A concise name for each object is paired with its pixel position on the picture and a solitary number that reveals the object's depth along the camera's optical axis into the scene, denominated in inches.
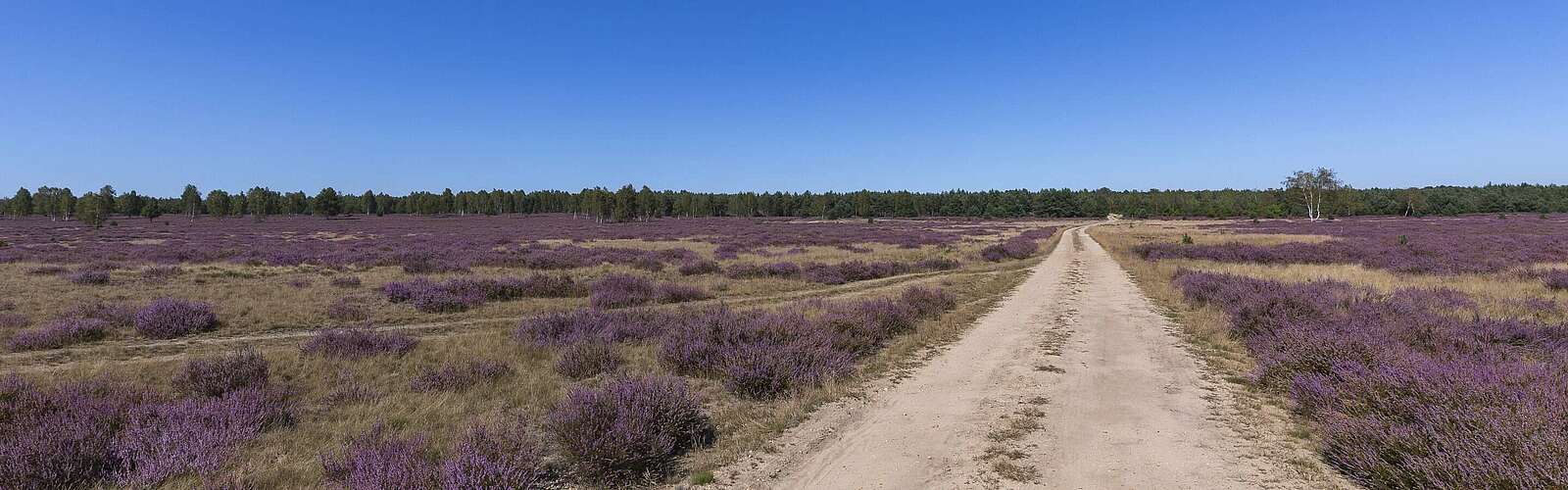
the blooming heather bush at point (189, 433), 206.2
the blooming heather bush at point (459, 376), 338.6
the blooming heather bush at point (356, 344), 413.4
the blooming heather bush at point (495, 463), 182.9
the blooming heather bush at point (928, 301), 597.7
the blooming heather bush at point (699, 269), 1060.4
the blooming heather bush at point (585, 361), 371.6
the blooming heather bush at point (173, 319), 501.4
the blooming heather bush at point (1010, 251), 1397.5
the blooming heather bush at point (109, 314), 529.7
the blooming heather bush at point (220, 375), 314.0
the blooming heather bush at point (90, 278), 814.5
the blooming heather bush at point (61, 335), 440.1
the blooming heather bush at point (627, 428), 221.3
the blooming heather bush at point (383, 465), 182.9
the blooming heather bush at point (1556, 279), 686.5
